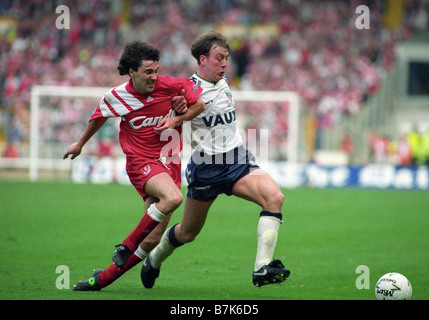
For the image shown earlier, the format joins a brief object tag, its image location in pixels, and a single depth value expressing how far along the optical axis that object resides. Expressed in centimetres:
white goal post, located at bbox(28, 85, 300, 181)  4269
